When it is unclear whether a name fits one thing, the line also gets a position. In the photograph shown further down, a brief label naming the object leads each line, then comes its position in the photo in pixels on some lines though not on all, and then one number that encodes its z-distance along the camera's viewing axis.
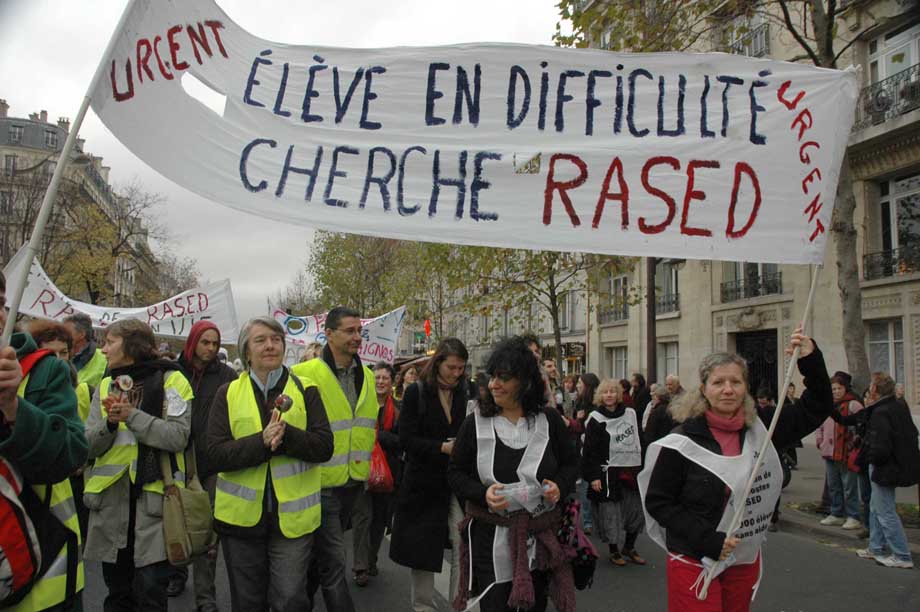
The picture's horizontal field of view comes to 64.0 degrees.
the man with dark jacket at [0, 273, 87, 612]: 2.17
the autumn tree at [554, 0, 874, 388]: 9.79
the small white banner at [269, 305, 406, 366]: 13.57
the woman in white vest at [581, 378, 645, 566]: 7.05
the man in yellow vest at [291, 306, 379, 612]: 4.54
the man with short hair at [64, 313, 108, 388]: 5.41
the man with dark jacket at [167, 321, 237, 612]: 5.05
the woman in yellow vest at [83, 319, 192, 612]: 3.92
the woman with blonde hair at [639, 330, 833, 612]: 3.18
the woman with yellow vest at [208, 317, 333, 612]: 3.58
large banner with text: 3.41
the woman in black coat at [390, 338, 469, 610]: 4.62
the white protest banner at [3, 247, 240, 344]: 12.03
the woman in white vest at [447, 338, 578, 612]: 3.49
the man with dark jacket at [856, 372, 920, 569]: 7.04
